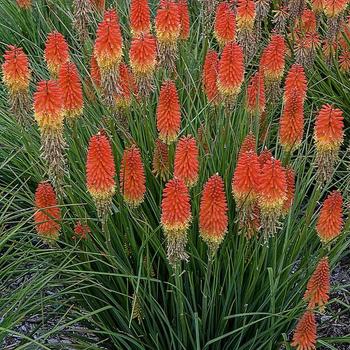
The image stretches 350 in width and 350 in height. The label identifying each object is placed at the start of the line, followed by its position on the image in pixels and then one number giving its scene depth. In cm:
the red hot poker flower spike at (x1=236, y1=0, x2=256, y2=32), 315
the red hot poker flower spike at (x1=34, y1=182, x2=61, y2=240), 279
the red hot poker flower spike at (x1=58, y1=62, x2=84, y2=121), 277
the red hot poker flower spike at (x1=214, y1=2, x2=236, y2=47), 317
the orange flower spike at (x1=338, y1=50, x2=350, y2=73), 445
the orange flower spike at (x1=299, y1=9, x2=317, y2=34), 413
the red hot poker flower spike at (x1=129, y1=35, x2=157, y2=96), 291
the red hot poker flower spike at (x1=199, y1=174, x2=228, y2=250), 240
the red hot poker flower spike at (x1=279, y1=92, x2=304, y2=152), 275
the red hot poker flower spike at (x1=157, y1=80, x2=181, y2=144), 273
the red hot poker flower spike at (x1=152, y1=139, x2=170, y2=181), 302
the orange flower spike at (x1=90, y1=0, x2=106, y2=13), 413
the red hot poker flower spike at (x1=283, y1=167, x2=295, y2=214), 286
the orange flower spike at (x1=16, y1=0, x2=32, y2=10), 482
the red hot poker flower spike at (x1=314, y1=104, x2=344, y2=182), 264
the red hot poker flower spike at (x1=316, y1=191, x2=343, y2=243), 266
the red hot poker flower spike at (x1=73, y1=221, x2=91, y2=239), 291
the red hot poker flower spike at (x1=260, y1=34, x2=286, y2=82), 311
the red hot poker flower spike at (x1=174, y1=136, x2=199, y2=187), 251
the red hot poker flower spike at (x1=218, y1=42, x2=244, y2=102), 280
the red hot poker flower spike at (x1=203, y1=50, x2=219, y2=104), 318
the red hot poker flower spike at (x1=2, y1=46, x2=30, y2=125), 276
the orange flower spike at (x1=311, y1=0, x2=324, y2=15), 404
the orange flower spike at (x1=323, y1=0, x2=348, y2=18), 365
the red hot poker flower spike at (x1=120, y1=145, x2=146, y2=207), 265
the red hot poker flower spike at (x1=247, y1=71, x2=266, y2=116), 307
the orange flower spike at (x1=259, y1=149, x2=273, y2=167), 284
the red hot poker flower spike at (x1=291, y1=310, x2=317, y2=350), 260
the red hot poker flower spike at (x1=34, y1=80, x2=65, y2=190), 252
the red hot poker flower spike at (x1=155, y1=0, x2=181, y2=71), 297
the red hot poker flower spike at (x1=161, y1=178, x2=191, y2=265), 235
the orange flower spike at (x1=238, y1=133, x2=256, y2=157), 286
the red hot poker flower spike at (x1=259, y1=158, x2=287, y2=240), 242
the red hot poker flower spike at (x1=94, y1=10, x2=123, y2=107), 277
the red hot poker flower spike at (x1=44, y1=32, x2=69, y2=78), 299
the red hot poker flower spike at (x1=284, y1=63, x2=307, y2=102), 300
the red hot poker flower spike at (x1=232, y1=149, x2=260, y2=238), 250
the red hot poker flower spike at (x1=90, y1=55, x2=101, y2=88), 337
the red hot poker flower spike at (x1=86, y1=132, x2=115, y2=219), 244
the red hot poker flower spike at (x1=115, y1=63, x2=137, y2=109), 315
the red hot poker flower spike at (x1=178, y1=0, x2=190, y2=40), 353
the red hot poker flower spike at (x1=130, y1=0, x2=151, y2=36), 310
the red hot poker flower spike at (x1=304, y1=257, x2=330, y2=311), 255
